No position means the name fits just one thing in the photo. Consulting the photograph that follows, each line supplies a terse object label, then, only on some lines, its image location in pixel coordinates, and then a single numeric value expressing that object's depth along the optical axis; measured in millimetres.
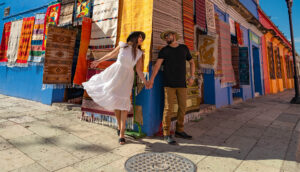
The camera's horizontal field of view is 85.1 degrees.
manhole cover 1963
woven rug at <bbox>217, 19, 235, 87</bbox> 5588
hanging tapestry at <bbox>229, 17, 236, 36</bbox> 7176
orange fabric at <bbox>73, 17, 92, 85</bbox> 3815
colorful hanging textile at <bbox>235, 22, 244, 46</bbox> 7582
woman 2719
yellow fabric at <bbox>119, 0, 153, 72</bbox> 3126
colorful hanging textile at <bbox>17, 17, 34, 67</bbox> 6164
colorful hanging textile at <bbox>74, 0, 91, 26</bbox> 4281
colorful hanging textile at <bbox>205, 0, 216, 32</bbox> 5139
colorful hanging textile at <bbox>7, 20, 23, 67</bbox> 6664
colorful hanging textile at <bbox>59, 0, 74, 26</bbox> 4699
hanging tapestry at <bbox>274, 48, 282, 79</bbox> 13869
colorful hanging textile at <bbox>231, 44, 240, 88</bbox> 6566
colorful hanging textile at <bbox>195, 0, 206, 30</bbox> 4574
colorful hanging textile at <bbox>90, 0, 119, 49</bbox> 3598
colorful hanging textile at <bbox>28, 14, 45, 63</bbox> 5750
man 2910
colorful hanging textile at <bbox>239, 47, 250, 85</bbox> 7363
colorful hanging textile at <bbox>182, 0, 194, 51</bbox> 3980
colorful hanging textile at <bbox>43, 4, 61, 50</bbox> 5121
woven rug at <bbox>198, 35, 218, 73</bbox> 5066
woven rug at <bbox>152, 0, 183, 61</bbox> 3201
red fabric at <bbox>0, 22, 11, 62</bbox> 7254
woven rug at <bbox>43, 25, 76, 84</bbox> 4367
